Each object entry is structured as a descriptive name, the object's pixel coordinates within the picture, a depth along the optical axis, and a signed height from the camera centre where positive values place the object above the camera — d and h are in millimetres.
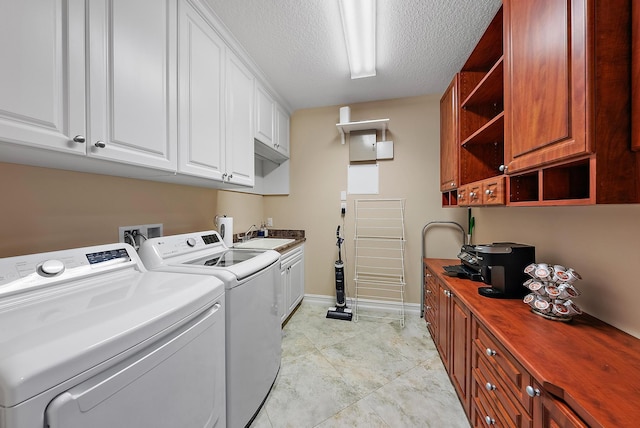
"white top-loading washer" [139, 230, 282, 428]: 1222 -534
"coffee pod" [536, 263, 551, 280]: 1143 -291
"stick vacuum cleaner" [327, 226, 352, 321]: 2812 -1057
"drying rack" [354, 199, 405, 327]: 2959 -522
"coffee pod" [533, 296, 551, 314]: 1131 -445
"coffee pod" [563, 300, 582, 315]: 1067 -434
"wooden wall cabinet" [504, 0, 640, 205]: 792 +418
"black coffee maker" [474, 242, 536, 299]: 1376 -317
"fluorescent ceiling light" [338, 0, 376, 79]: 1586 +1368
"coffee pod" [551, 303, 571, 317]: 1082 -448
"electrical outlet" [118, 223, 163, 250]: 1489 -129
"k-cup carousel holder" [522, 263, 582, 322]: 1086 -373
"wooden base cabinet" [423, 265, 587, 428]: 782 -732
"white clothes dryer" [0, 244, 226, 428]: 526 -351
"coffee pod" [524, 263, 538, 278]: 1195 -294
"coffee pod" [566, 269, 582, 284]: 1085 -295
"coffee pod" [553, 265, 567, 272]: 1131 -272
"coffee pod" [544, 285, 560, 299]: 1101 -366
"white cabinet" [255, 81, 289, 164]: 2455 +968
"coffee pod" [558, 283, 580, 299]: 1079 -358
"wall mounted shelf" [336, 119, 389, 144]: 2747 +1038
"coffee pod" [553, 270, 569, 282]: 1102 -298
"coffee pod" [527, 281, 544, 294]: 1152 -363
